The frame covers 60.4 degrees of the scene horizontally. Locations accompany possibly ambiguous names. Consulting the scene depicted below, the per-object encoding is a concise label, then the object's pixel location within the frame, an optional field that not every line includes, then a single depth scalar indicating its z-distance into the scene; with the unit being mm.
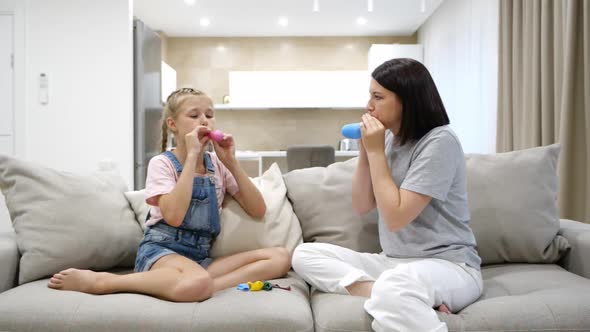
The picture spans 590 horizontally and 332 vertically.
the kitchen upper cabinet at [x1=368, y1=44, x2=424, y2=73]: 6594
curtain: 3012
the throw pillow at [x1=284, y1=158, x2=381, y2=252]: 1828
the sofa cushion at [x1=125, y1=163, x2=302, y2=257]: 1792
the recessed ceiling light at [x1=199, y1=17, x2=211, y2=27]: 6227
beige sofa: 1296
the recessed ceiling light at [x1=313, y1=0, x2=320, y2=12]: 5284
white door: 4395
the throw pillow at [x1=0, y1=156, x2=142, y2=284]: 1626
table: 6055
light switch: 4488
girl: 1473
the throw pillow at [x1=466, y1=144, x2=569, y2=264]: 1801
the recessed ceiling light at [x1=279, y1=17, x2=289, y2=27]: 6227
